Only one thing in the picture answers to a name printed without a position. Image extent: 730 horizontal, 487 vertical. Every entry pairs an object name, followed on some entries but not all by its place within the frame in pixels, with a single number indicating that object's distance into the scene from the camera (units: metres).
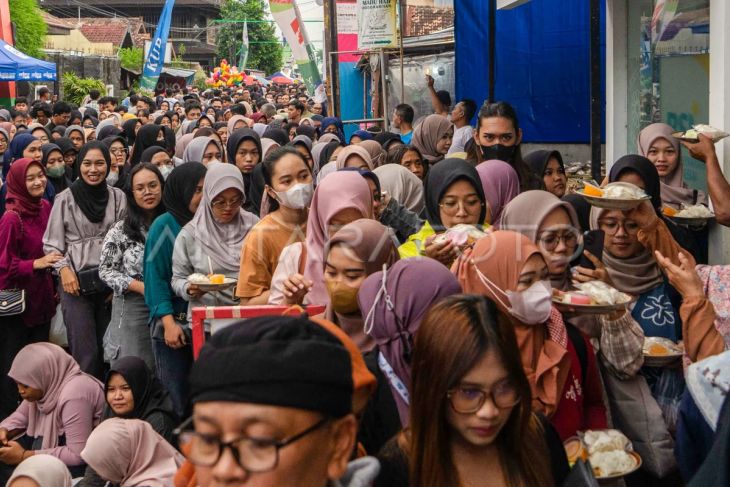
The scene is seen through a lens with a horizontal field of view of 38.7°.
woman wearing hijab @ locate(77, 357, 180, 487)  5.77
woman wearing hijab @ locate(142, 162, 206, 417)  5.98
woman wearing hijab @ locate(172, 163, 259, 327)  5.89
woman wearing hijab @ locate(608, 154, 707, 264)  5.30
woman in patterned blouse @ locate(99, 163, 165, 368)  6.52
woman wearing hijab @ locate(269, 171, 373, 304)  4.76
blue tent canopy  23.45
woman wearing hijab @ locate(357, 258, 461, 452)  3.33
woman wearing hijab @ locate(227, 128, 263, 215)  8.62
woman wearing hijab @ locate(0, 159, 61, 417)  7.25
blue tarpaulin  11.92
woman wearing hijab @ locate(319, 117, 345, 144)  13.99
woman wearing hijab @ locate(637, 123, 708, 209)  6.04
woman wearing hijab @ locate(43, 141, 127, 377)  7.09
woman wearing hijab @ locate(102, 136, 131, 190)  9.99
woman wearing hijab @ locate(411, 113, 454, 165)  9.13
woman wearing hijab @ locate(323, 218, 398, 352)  3.84
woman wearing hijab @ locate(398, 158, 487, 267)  5.04
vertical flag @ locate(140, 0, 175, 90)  30.75
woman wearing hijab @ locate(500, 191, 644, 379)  3.99
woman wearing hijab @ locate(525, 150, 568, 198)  6.66
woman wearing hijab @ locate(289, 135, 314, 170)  8.95
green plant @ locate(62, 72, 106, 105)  34.00
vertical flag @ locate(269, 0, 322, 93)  21.67
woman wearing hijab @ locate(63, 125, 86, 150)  12.82
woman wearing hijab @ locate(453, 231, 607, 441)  3.48
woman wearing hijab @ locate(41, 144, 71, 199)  10.19
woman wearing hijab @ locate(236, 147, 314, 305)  5.24
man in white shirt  9.45
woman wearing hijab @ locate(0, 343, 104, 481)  6.02
